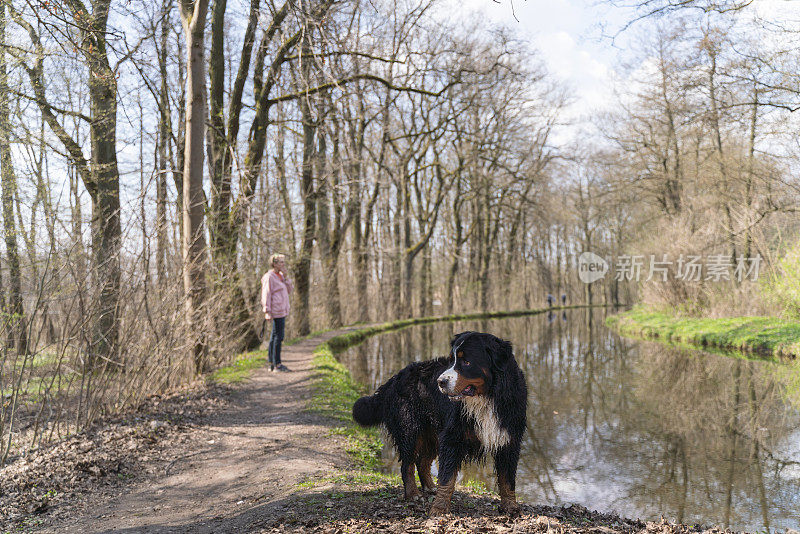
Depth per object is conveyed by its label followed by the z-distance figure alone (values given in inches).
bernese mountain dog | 140.7
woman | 418.9
